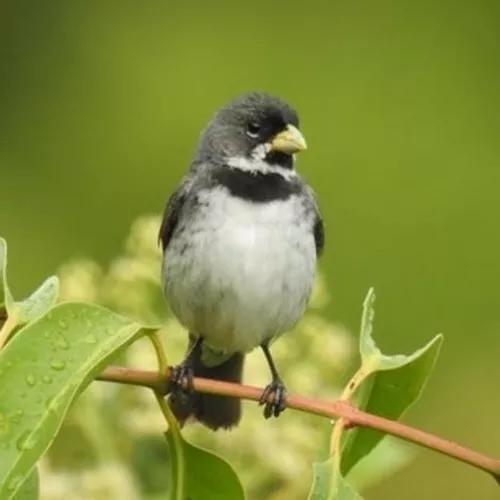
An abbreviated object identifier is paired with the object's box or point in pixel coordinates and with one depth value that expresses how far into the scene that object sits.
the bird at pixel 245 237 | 6.31
